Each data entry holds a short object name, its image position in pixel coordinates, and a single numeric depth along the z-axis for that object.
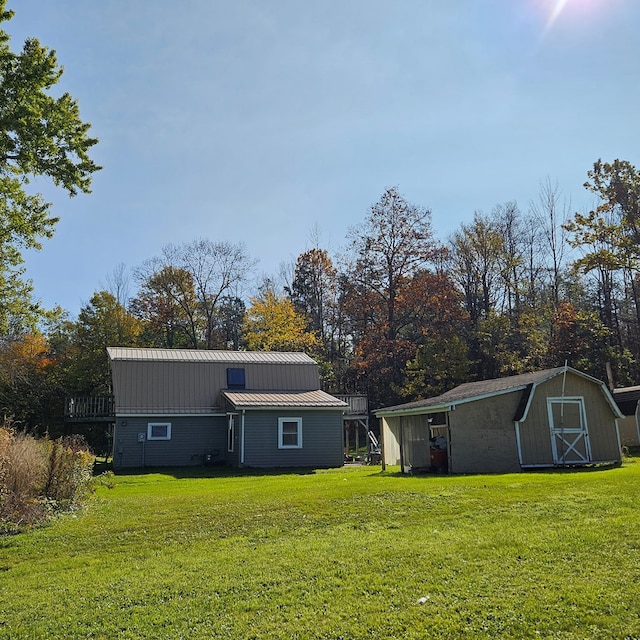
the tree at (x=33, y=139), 14.64
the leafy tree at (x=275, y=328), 39.91
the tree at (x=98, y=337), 36.28
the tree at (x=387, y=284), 36.53
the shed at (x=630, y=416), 26.50
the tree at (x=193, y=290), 43.00
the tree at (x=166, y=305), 42.62
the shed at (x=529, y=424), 16.94
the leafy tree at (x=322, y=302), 43.06
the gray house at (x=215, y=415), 22.92
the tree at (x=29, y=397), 28.78
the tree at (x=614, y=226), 26.73
